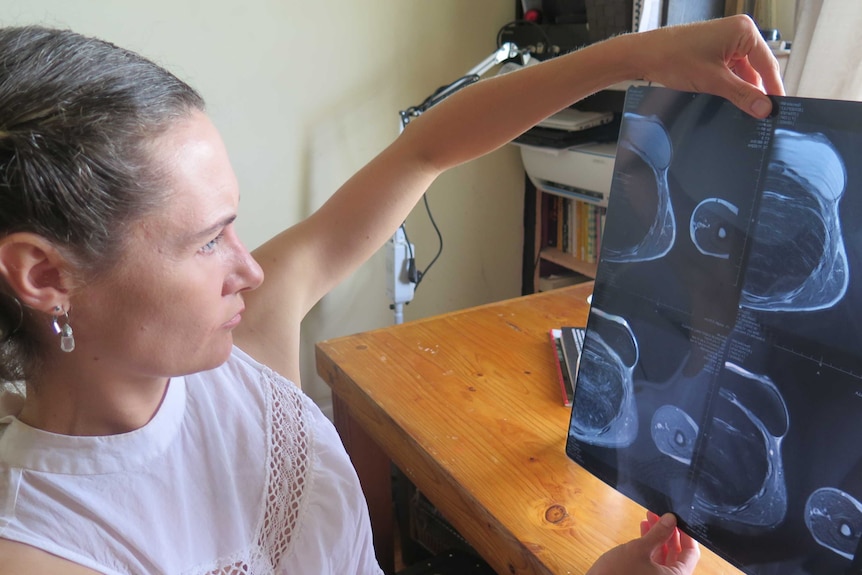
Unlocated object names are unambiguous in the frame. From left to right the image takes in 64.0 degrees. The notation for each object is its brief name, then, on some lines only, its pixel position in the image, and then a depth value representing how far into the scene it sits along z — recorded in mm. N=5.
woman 563
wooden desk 801
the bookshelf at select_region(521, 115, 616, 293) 1888
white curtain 1257
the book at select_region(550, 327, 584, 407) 1083
